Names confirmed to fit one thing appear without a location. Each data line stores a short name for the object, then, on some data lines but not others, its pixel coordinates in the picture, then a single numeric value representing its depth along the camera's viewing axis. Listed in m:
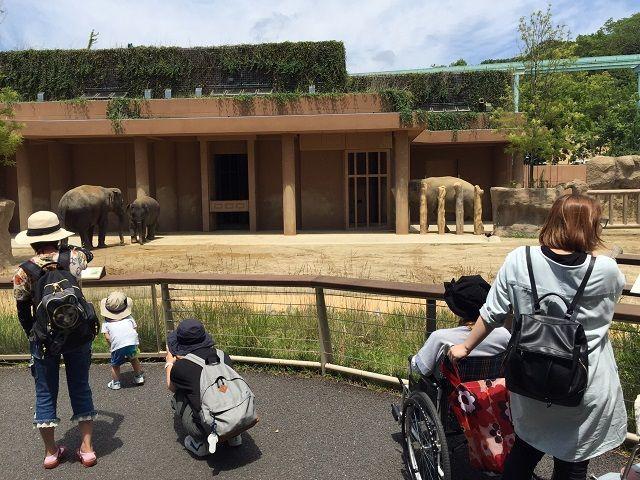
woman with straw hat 3.45
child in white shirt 4.80
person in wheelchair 2.85
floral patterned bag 2.68
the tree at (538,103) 19.89
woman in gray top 2.24
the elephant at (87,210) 14.73
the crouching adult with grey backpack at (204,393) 3.35
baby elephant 16.77
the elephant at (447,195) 19.30
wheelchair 2.79
